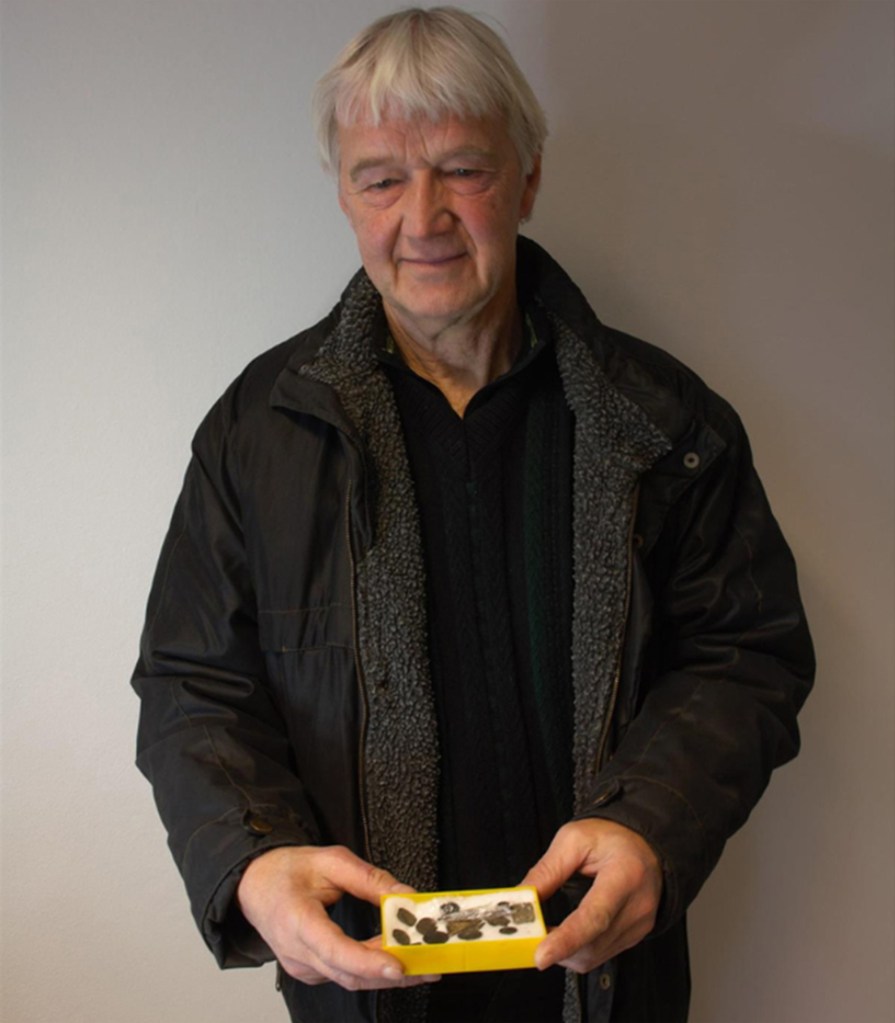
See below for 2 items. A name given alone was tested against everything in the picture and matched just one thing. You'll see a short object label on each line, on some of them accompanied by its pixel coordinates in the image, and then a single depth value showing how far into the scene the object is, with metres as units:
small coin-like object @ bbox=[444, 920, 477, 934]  0.93
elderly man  1.17
